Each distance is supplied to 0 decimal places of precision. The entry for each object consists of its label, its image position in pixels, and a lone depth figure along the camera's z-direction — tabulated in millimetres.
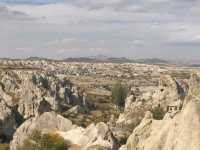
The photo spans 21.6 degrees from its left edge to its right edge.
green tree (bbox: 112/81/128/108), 169250
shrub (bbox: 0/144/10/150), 74038
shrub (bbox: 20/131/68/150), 54212
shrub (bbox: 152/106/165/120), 91500
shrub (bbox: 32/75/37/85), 159338
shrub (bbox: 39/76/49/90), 166025
